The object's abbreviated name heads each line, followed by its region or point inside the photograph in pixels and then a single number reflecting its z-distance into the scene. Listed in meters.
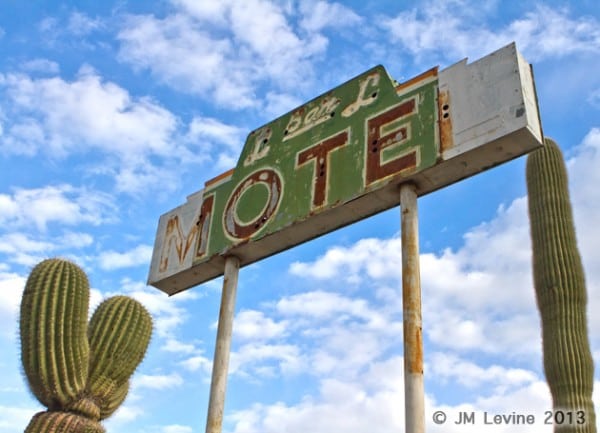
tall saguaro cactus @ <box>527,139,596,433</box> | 10.52
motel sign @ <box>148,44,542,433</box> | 8.35
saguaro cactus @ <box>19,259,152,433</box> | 8.73
